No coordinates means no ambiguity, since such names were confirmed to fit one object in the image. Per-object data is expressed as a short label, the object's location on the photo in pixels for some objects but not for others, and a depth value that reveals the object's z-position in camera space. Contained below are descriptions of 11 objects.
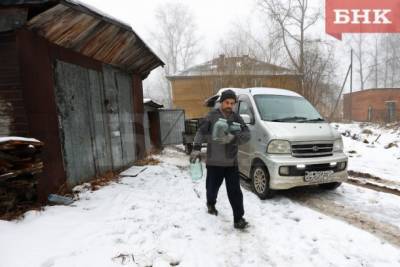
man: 3.53
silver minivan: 4.48
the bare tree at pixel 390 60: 42.29
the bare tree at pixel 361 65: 44.41
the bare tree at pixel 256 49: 18.64
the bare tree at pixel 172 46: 38.41
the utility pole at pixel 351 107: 34.12
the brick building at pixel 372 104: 25.75
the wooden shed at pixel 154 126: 12.89
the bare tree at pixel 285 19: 23.70
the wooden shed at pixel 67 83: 3.77
